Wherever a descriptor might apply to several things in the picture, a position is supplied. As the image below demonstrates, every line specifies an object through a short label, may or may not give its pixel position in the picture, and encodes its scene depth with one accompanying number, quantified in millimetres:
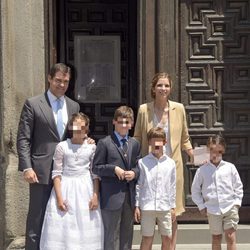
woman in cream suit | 7074
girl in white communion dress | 6566
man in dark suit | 6750
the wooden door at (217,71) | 8531
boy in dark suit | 6594
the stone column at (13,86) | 7914
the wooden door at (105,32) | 9656
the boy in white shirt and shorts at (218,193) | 6836
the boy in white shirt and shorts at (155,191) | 6707
